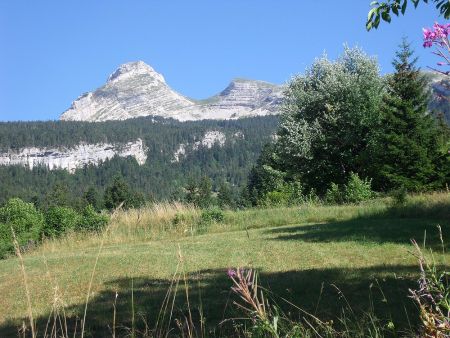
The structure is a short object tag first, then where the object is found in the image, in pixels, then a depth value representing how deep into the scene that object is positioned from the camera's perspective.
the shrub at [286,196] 20.72
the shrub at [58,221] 18.20
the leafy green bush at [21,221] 16.53
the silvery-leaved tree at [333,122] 25.89
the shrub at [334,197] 20.06
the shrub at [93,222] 17.45
